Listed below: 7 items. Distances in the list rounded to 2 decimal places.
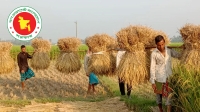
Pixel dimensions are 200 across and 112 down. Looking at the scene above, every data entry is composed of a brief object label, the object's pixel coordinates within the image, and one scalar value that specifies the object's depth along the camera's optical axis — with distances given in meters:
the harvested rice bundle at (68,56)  17.62
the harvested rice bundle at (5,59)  20.17
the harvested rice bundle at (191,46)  10.83
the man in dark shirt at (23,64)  21.58
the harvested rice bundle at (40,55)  20.22
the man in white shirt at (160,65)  11.09
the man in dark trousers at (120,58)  13.22
